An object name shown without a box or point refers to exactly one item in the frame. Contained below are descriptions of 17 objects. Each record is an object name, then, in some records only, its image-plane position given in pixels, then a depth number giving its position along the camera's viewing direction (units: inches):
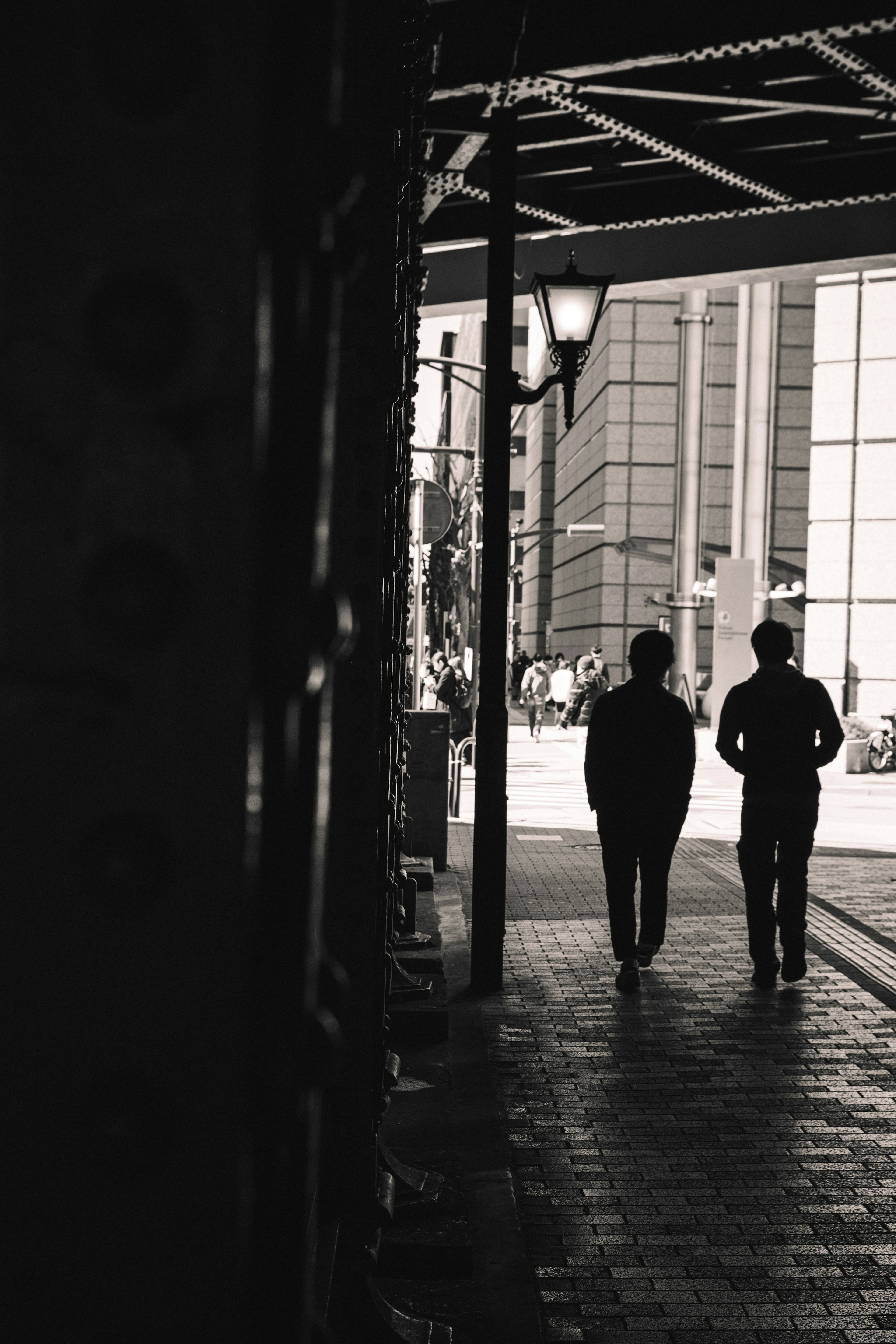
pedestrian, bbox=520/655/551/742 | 1334.9
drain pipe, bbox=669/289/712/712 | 1127.6
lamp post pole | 317.1
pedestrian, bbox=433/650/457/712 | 865.5
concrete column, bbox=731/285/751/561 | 1283.2
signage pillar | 1027.3
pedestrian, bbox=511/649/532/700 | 1690.5
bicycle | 1035.3
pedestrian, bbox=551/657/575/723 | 1443.2
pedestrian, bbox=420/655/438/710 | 901.8
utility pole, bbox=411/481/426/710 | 604.7
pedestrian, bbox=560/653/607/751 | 1311.5
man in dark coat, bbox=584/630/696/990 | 319.3
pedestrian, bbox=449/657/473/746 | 847.1
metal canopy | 276.4
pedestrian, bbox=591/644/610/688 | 1315.2
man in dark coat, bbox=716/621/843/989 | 315.9
